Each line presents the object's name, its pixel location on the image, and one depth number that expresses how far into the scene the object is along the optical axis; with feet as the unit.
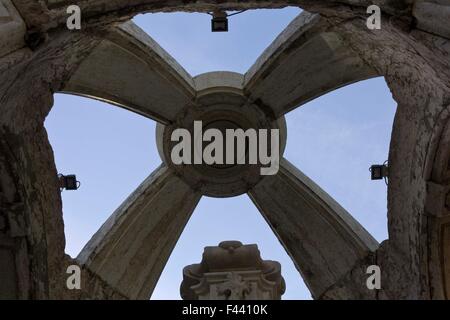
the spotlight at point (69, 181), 46.06
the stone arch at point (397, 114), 33.83
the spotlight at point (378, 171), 44.79
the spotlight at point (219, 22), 39.91
